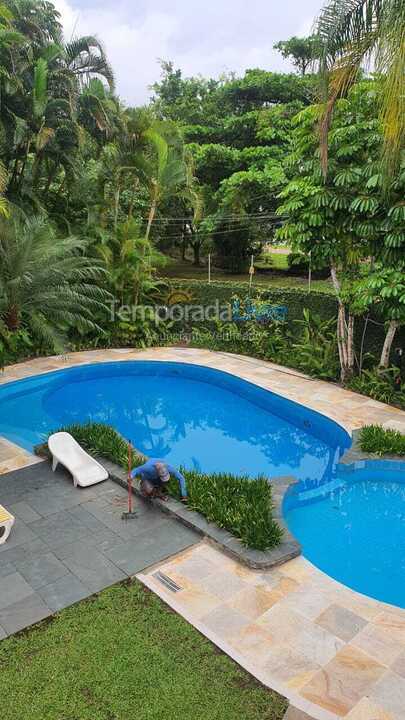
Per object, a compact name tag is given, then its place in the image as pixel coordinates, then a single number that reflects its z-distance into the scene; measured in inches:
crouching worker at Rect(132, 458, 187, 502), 257.1
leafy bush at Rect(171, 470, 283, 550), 224.8
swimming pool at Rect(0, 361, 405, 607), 252.7
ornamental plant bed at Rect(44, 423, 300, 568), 221.3
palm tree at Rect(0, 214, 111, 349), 331.6
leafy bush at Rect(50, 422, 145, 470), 306.2
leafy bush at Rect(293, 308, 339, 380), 494.6
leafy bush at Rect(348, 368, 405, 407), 429.1
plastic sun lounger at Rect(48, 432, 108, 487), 284.4
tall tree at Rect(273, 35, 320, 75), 903.3
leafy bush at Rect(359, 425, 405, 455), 329.7
